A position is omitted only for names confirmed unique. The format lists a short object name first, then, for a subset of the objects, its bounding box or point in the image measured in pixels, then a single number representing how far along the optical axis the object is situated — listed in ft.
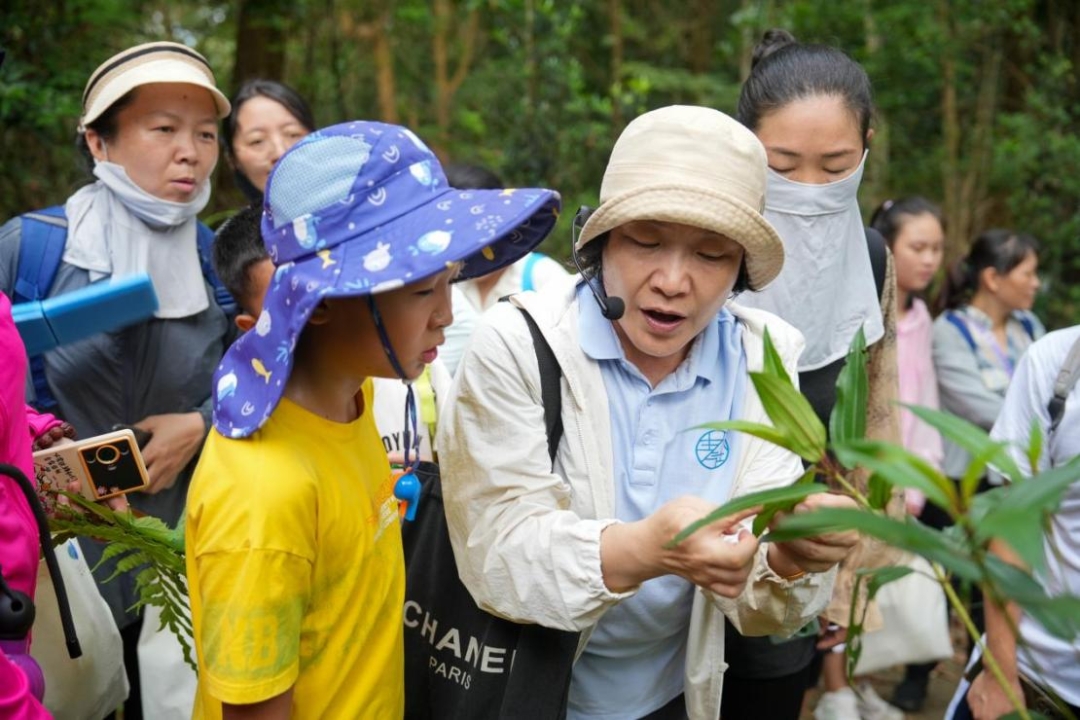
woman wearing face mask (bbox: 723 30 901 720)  8.58
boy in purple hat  5.44
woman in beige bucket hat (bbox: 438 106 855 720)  6.11
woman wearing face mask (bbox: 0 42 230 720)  9.80
